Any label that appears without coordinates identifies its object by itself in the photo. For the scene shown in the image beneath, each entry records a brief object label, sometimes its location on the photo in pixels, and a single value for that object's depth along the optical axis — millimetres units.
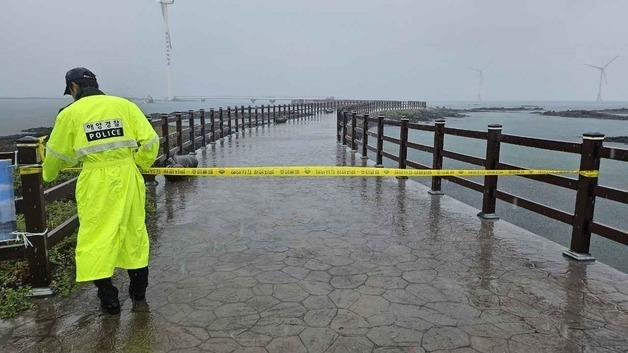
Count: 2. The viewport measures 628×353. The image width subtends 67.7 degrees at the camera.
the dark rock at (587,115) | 98169
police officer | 3275
